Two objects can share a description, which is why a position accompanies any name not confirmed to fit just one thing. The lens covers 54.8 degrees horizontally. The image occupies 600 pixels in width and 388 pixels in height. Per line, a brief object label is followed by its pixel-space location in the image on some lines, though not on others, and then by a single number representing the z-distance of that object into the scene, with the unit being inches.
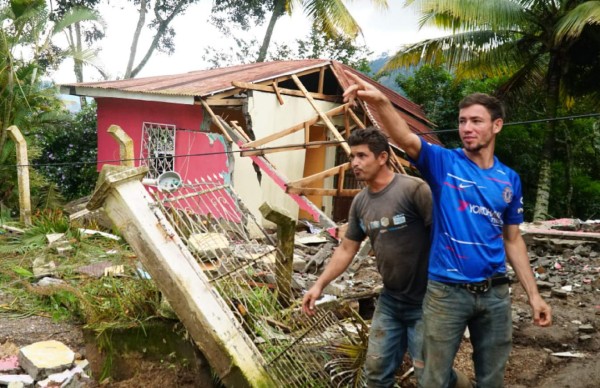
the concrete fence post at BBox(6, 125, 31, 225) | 375.9
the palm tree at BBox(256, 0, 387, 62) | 601.9
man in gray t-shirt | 125.2
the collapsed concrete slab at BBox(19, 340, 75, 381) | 178.4
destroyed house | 406.9
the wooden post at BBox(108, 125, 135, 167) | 244.5
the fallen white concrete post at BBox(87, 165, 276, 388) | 152.2
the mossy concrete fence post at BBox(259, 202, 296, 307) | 181.8
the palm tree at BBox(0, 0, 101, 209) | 433.4
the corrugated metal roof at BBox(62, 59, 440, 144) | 427.5
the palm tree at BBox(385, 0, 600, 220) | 476.7
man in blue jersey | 107.7
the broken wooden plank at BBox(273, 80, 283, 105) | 442.9
